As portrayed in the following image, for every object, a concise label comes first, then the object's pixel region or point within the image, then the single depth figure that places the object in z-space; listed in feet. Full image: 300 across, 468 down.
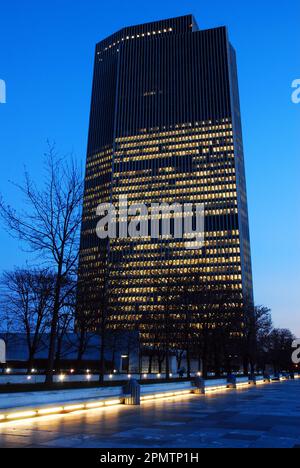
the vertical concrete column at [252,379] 197.15
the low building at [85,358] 250.57
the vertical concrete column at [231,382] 151.94
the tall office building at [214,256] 627.05
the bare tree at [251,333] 221.25
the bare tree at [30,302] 129.80
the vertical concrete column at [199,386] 114.01
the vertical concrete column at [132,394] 75.20
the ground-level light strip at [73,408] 48.39
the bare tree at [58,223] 76.84
